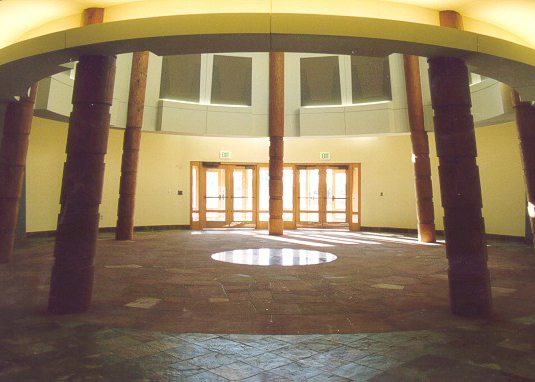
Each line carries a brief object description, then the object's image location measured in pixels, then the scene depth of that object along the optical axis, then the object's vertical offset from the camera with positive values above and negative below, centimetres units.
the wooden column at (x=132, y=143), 1195 +225
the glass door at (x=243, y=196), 1664 +111
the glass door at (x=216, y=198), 1648 +102
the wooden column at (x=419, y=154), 1192 +201
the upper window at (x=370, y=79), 1504 +517
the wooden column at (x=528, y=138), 789 +164
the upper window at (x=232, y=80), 1559 +527
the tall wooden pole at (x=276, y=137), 1401 +289
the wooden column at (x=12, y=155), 779 +124
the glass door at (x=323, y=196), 1664 +113
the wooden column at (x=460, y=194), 471 +35
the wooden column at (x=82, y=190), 471 +37
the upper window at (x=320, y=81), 1555 +527
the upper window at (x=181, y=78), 1513 +519
